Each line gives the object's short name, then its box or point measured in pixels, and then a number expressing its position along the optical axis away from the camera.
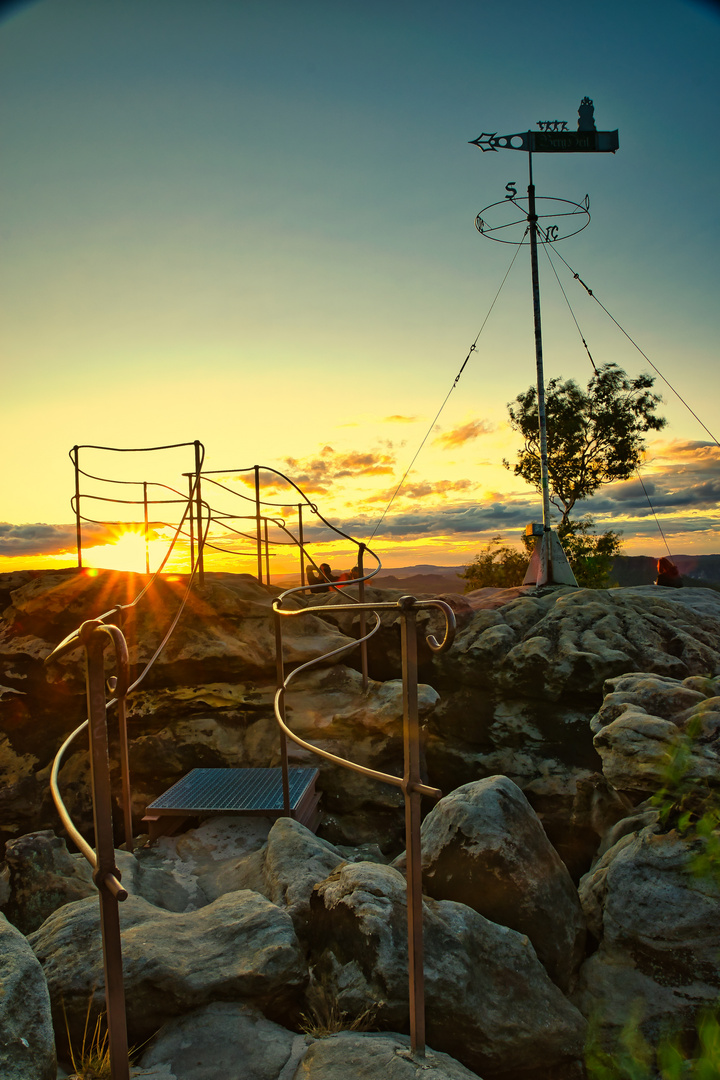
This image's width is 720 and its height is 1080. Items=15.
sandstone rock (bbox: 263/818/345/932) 3.54
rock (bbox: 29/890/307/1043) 2.64
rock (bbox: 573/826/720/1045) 3.33
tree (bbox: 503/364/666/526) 21.97
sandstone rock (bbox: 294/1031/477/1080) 2.18
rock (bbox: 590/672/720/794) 4.18
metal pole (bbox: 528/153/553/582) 12.25
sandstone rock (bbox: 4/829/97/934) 3.80
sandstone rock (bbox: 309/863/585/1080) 2.78
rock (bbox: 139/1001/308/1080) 2.40
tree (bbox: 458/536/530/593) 22.85
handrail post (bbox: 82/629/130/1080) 1.86
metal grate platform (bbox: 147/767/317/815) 5.33
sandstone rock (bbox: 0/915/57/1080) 1.98
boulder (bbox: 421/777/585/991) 3.56
